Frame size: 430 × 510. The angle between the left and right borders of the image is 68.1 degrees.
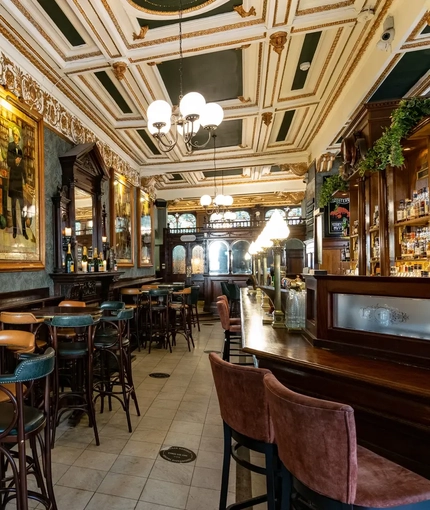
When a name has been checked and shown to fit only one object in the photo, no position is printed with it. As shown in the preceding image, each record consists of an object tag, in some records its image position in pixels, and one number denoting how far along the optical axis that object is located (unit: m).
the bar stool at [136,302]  5.64
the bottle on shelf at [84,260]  5.15
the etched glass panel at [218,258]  10.97
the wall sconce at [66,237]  4.73
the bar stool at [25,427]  1.43
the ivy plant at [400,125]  3.24
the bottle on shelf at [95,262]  5.44
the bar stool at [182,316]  5.90
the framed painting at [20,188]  3.63
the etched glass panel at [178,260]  11.34
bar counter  1.20
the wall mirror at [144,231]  8.17
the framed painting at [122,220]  6.68
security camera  3.40
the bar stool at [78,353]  2.58
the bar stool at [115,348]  3.04
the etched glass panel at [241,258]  10.89
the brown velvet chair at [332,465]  0.99
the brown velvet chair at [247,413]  1.42
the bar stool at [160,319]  5.59
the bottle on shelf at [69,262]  4.66
